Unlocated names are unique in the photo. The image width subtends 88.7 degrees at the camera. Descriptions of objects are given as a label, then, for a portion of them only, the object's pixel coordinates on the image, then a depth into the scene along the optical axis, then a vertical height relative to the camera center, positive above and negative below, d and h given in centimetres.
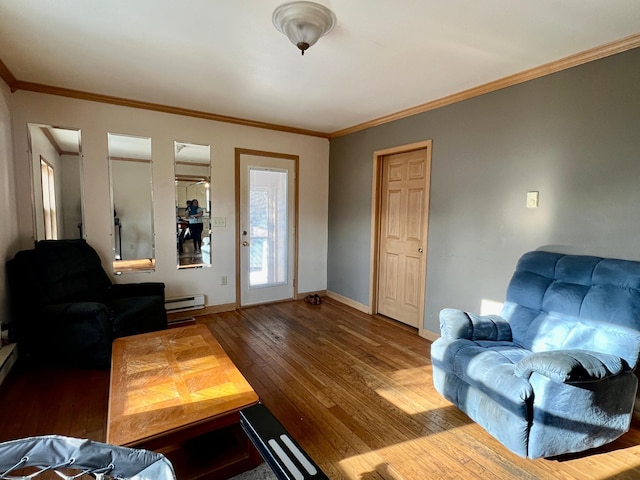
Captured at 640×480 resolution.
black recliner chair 263 -86
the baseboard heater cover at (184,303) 383 -108
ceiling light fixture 180 +111
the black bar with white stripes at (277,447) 106 -84
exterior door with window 432 -20
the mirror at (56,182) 312 +29
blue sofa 167 -83
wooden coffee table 143 -92
